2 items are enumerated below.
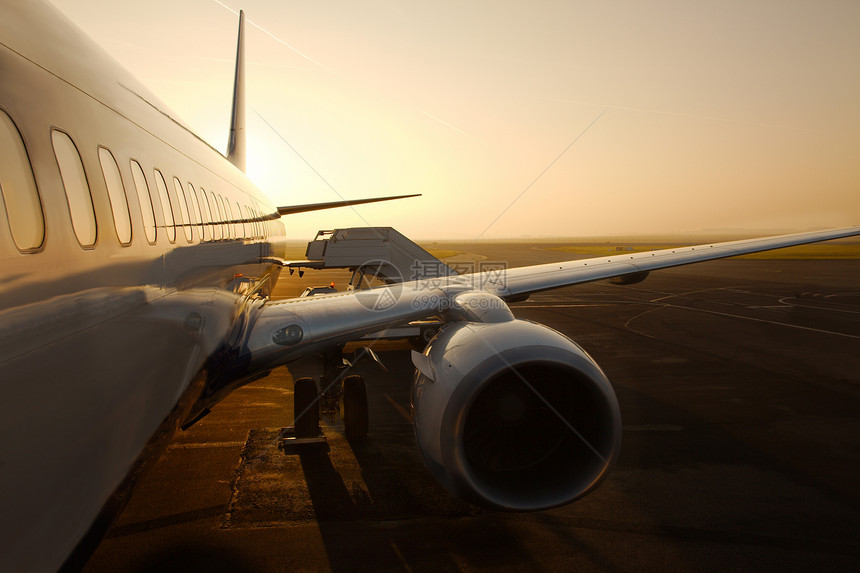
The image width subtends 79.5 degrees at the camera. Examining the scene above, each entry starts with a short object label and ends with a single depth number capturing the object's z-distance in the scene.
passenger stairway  13.23
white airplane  1.64
